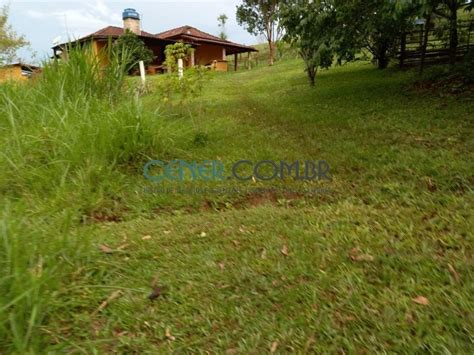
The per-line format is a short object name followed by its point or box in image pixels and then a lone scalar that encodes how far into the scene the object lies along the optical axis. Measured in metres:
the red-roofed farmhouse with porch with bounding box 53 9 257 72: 20.61
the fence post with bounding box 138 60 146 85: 6.16
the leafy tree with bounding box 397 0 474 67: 3.87
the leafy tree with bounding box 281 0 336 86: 5.86
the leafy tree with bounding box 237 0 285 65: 23.58
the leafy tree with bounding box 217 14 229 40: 31.66
